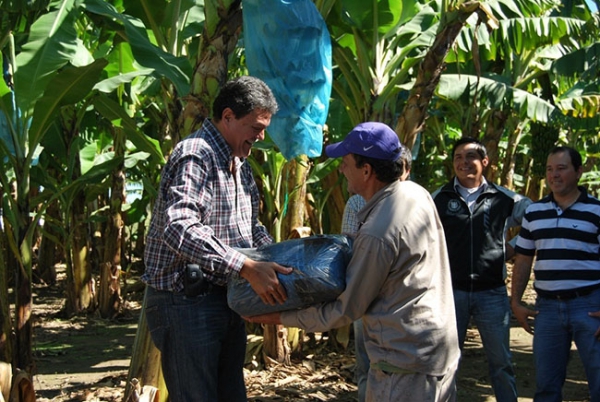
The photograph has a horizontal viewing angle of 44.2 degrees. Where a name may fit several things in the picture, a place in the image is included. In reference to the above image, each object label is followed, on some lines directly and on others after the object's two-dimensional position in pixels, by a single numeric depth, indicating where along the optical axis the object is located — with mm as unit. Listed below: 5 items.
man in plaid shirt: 2969
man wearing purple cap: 2578
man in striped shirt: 4375
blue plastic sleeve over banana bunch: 4379
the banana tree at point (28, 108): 5227
